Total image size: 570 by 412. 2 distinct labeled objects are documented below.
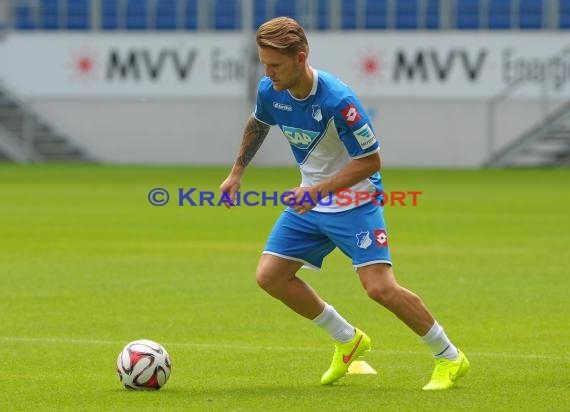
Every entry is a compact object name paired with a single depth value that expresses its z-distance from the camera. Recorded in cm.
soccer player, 1712
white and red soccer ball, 1752
